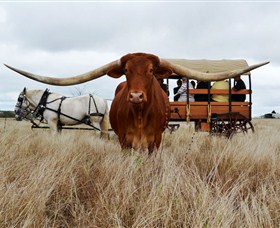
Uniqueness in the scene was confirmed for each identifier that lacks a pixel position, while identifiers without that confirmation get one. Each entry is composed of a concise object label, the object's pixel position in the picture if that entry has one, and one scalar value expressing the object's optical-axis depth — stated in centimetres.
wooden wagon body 898
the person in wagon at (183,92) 931
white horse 1038
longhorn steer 382
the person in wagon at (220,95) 955
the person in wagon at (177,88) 1024
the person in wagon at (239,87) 941
